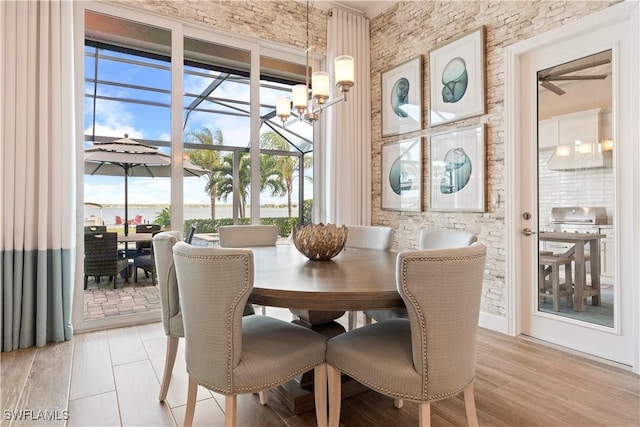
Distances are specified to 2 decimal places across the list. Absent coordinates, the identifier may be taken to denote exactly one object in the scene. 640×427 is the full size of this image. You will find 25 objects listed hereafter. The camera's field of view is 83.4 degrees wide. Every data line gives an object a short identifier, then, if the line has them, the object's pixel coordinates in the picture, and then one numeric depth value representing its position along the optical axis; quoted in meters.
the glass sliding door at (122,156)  3.22
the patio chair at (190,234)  3.41
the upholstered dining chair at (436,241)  2.02
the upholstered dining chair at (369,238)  2.69
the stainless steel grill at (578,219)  2.59
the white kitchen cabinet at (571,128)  2.59
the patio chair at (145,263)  3.58
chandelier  2.09
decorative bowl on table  2.07
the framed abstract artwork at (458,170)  3.24
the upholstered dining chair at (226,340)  1.32
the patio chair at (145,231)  3.48
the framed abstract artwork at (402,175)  3.85
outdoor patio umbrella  3.19
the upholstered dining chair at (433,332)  1.24
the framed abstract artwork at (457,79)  3.22
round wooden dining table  1.35
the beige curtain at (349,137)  4.26
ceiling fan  2.59
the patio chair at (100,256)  3.24
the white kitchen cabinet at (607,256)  2.51
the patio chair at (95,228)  3.23
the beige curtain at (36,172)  2.69
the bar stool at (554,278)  2.76
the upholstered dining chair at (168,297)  1.84
